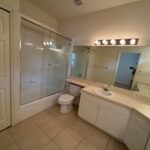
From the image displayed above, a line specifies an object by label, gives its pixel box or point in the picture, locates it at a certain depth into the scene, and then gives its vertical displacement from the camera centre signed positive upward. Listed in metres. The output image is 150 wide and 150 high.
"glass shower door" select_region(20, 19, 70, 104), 1.91 -0.10
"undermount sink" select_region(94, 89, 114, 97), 1.89 -0.60
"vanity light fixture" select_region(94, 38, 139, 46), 1.80 +0.51
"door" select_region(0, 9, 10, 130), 1.36 -0.29
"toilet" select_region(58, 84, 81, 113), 2.26 -0.96
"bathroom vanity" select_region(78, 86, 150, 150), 1.29 -0.86
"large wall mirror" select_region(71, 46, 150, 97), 1.81 +0.00
